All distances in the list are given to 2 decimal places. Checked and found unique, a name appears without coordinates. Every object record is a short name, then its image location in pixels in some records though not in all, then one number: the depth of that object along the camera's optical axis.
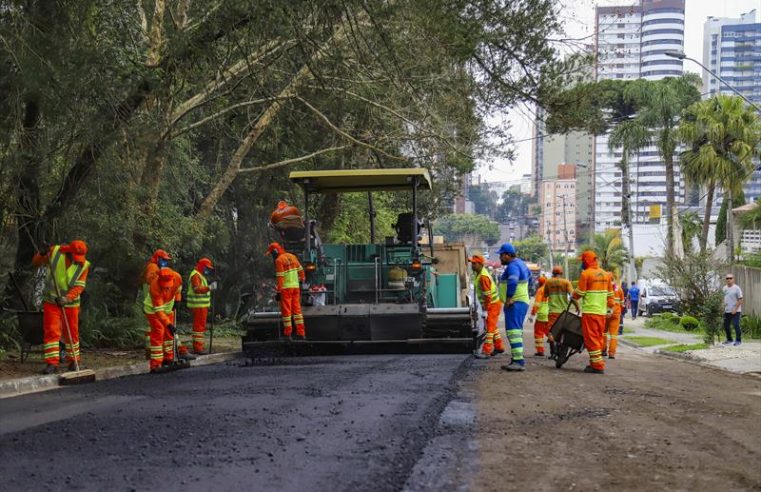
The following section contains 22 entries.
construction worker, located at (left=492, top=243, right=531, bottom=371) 12.04
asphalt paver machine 13.52
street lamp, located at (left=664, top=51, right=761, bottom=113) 22.99
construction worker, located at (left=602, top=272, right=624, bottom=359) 15.18
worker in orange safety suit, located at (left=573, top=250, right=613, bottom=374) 12.46
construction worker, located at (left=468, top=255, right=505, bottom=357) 13.14
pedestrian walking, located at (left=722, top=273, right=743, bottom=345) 19.23
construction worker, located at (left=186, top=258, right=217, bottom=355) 15.52
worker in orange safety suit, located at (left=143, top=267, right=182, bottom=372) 12.43
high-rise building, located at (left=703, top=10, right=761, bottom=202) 139.88
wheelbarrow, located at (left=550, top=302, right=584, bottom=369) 12.90
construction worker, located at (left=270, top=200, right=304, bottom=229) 14.55
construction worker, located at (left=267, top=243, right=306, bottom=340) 13.47
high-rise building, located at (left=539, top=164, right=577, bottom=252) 121.19
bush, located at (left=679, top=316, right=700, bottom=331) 27.38
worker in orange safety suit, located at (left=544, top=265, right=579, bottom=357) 14.70
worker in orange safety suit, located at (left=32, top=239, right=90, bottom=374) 11.48
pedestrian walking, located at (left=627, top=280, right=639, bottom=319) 38.06
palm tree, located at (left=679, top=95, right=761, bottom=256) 35.25
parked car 38.72
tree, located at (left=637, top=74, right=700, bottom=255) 39.53
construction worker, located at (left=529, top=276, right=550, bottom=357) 15.02
